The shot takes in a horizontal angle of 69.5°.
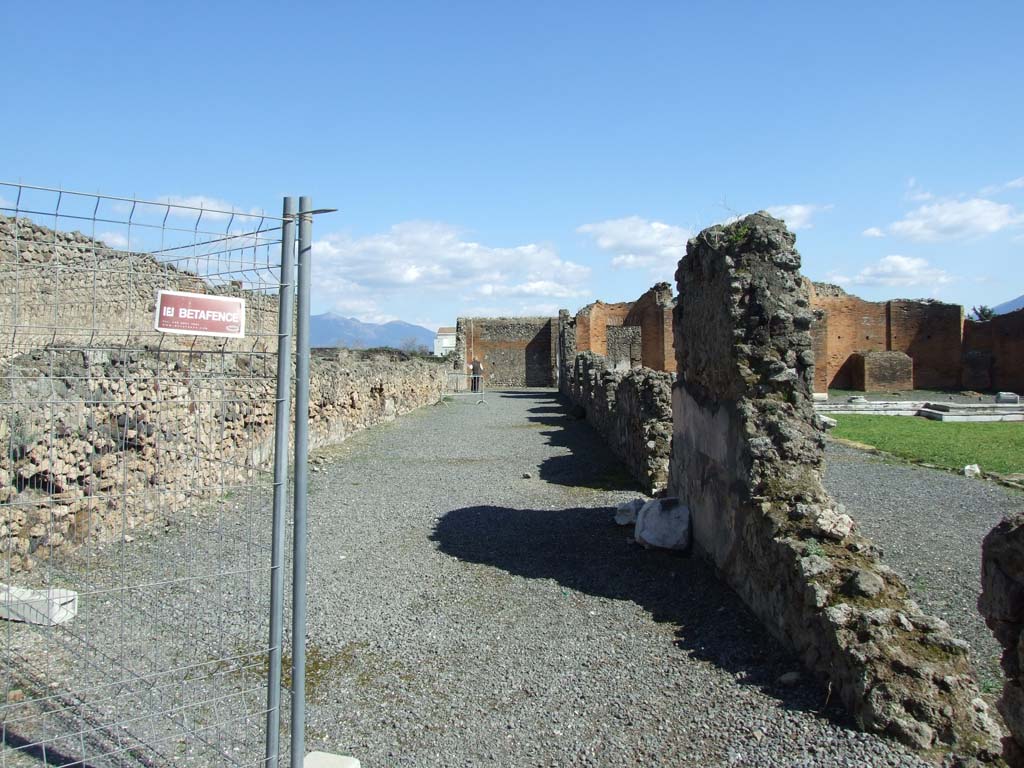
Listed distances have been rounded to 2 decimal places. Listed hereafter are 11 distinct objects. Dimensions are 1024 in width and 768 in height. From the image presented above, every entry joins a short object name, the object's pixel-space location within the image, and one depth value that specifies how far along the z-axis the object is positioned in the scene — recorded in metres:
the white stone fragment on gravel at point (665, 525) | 6.88
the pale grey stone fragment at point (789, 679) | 4.12
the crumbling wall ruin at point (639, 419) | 9.92
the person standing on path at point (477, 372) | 39.59
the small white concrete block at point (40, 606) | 4.51
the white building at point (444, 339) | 93.59
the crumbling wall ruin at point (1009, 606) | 2.61
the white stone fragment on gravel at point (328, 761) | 3.19
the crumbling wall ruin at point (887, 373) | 32.12
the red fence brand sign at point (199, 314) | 2.62
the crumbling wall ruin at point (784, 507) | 3.63
